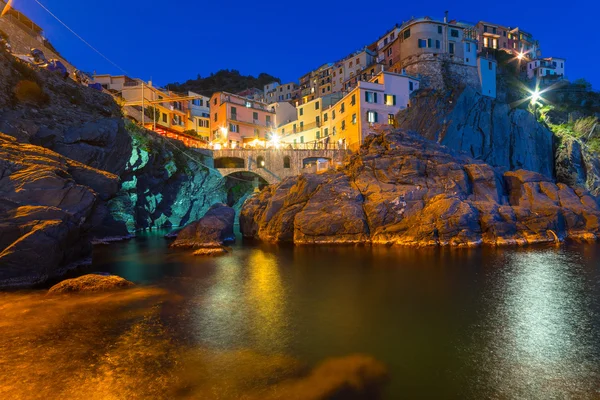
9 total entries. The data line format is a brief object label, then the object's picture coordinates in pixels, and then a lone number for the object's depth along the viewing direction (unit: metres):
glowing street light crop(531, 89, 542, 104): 61.39
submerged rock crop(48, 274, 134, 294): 16.28
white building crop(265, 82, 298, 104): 94.69
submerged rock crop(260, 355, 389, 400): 8.16
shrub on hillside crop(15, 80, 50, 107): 30.13
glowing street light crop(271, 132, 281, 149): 66.56
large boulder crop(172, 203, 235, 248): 32.06
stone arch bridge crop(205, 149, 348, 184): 51.66
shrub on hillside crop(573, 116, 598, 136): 58.72
